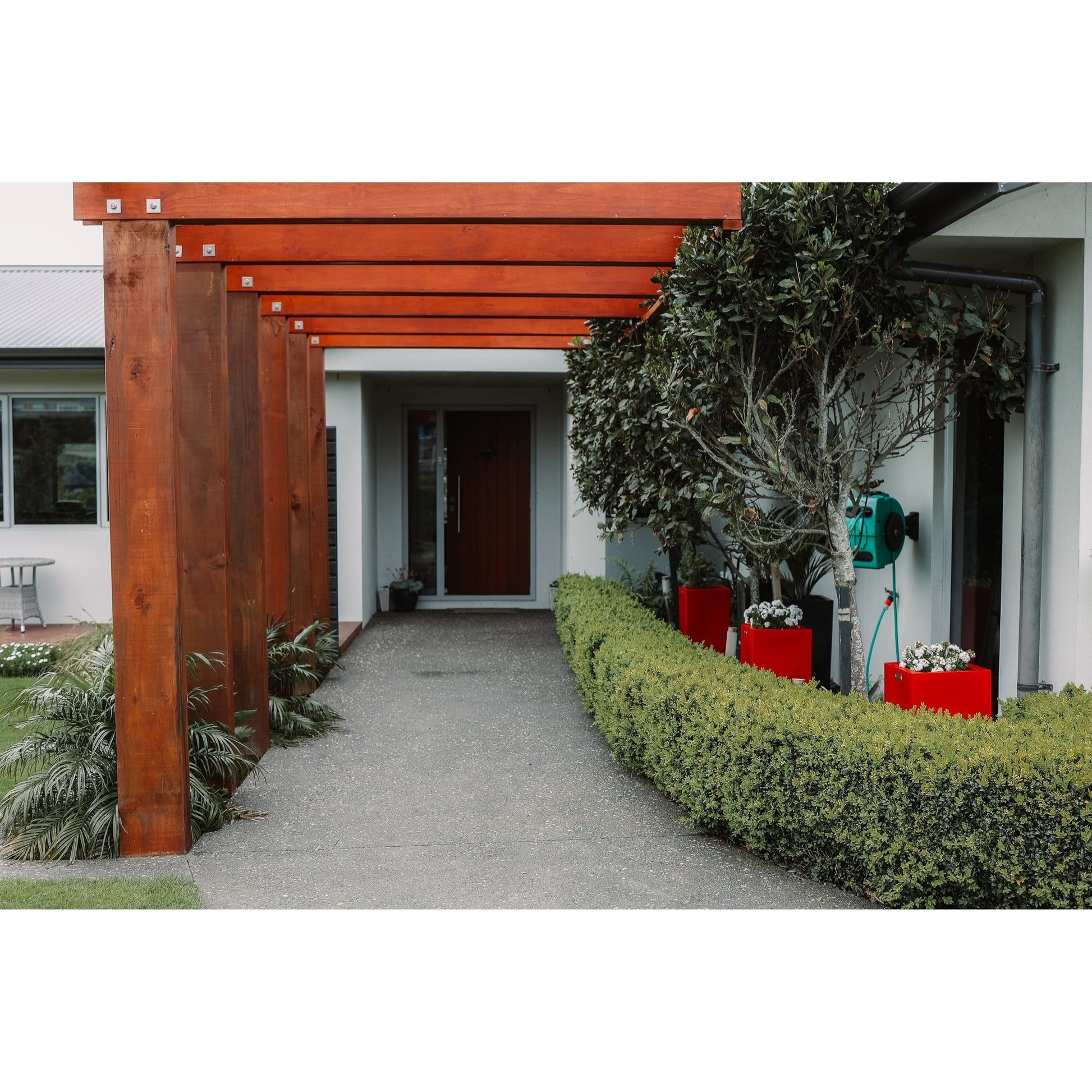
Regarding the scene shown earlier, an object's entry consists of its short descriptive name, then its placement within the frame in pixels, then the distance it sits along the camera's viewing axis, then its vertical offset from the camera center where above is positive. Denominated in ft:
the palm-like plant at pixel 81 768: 14.48 -4.16
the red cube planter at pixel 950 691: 15.39 -2.98
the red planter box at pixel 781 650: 20.42 -3.13
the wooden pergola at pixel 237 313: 14.24 +3.23
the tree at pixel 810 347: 14.98 +2.38
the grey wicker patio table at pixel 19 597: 33.91 -3.32
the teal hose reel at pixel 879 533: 20.34 -0.74
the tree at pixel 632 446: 19.01 +1.09
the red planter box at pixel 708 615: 26.71 -3.13
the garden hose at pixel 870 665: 22.65 -3.87
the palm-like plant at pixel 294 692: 21.30 -4.42
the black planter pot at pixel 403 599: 41.65 -4.20
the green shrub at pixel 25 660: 27.35 -4.40
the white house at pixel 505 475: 16.14 +0.66
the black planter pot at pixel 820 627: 25.26 -3.30
